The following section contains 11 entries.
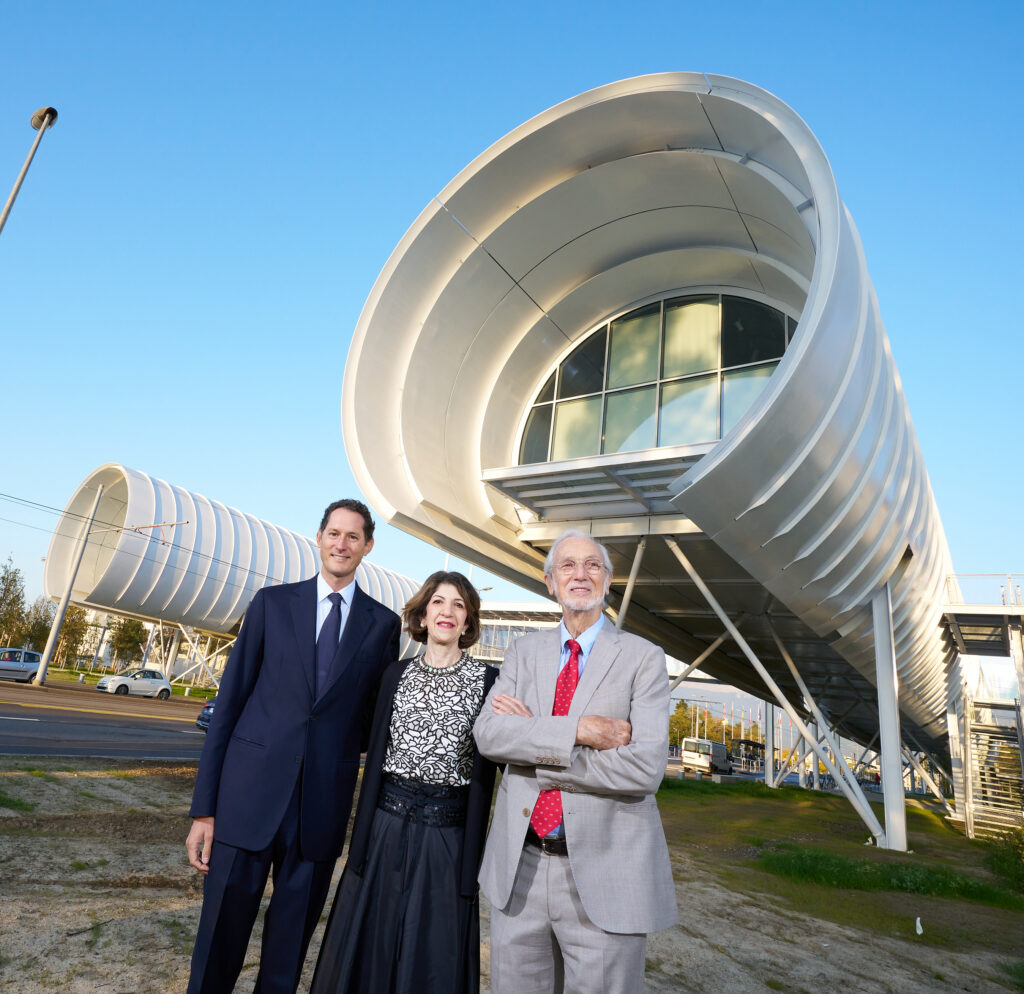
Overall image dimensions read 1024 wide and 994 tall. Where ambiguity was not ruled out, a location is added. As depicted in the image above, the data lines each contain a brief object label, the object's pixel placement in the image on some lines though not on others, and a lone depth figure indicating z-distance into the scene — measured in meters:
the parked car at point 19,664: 27.62
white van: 39.81
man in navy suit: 2.65
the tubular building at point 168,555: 30.17
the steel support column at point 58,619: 25.52
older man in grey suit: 2.15
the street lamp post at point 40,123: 12.64
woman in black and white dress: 2.52
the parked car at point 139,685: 29.55
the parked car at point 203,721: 13.66
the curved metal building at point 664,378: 7.95
